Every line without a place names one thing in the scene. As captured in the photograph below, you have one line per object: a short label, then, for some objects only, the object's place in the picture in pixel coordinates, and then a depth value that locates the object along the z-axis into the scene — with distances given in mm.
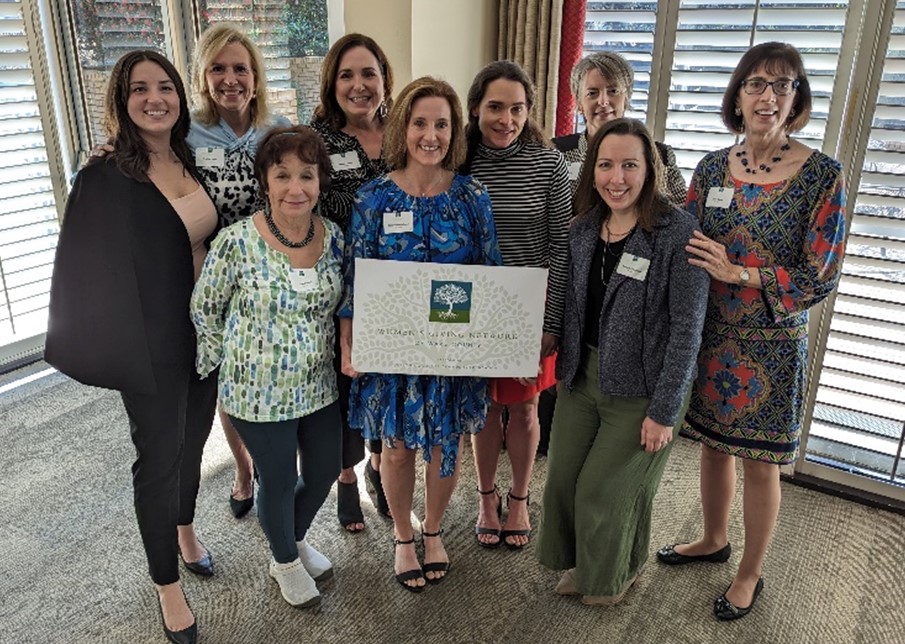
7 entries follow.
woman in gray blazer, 1956
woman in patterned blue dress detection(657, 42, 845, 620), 1986
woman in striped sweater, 2256
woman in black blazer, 1893
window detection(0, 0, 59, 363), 3758
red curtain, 3350
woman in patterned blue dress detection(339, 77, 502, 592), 2094
